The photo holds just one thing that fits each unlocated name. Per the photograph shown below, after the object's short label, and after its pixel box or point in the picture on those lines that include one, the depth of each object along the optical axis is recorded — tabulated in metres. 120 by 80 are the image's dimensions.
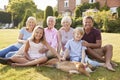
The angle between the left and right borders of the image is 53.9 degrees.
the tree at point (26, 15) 17.13
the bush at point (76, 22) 13.68
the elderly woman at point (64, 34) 3.57
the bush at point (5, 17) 23.85
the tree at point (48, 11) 16.48
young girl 3.17
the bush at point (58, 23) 14.14
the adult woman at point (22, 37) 3.49
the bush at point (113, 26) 12.39
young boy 3.19
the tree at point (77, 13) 17.61
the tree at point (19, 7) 27.30
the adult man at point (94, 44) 3.34
